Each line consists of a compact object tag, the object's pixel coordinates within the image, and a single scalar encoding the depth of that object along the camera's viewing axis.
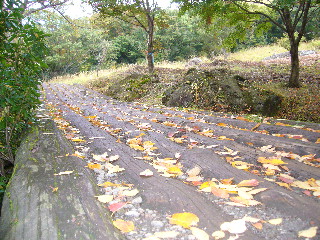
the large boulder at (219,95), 4.96
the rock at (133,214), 1.11
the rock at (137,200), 1.21
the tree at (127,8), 8.41
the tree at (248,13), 5.97
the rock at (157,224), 1.03
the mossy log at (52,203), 0.92
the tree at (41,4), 6.69
